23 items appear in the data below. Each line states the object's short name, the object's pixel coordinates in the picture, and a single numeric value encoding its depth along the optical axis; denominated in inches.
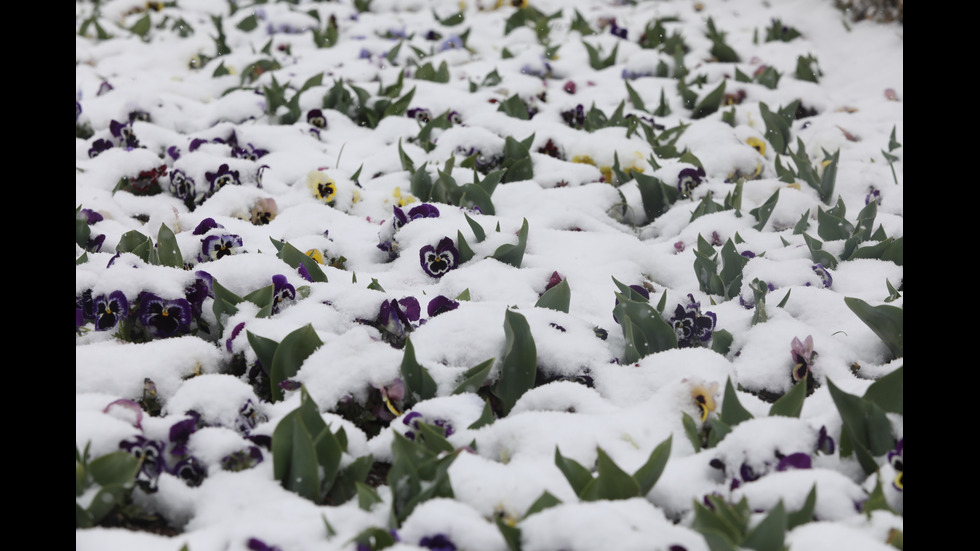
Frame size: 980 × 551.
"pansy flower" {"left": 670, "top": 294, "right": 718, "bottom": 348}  82.1
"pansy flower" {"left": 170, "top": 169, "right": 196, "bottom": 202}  119.0
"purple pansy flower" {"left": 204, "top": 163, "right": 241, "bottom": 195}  118.9
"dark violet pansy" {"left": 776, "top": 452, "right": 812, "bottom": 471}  57.9
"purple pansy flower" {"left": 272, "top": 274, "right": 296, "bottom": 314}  83.7
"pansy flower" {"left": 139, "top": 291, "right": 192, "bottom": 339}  78.8
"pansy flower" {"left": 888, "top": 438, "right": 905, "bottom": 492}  54.9
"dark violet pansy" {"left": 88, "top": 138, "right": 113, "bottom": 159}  131.0
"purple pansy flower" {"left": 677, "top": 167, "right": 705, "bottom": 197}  119.7
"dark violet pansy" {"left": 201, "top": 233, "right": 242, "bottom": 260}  93.7
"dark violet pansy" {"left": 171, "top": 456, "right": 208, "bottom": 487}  60.9
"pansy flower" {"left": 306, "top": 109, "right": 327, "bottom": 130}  147.4
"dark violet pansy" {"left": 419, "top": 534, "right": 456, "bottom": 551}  51.6
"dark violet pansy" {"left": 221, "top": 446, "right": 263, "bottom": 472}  62.0
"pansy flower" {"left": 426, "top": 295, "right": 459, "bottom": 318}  83.4
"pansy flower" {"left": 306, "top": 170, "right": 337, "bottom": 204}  116.4
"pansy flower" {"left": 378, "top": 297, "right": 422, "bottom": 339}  79.6
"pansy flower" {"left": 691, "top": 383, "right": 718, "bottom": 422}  67.4
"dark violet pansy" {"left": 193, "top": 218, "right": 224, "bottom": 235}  98.1
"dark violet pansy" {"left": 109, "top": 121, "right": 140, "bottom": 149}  133.4
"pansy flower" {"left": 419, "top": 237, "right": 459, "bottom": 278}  95.6
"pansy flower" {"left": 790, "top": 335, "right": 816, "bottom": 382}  75.2
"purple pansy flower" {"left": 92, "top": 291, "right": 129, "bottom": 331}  78.1
